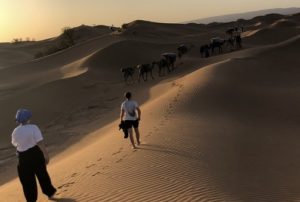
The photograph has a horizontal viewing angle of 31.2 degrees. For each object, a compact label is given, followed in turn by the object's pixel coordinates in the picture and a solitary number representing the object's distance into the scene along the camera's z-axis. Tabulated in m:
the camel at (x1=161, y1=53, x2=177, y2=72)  31.88
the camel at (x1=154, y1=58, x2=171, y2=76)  31.03
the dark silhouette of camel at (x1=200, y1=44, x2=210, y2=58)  37.06
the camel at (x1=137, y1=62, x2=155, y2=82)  29.81
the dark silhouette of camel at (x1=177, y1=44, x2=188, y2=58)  35.84
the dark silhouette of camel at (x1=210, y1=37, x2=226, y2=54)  37.41
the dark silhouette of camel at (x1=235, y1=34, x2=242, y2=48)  38.31
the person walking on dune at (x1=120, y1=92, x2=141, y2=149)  12.73
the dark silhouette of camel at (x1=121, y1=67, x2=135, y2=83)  30.50
